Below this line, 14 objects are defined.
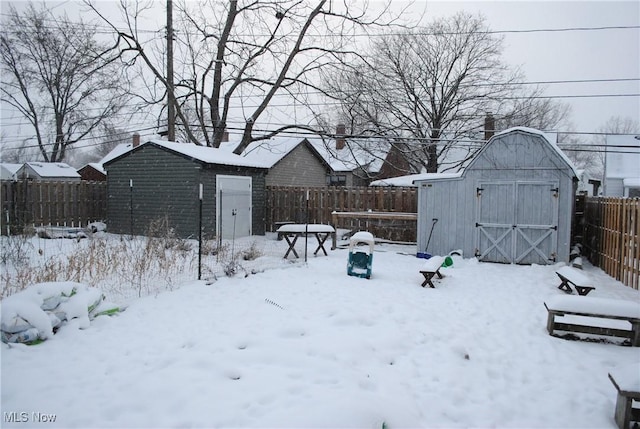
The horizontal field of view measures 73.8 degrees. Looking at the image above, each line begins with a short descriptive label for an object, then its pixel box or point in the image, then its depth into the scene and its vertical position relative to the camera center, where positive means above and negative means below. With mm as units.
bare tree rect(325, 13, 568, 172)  23031 +6001
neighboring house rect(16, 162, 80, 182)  28042 +1880
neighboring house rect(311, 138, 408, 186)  27250 +2392
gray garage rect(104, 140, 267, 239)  13781 +399
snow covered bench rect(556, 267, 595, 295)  6879 -1287
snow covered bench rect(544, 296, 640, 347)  5078 -1314
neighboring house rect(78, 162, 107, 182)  31306 +2050
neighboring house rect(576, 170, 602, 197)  27522 +1437
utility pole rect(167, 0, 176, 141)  16109 +4948
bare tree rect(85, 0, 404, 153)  19250 +6392
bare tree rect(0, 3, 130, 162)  18234 +7027
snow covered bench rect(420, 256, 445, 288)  7605 -1219
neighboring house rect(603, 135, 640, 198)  22977 +1736
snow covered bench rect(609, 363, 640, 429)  3203 -1434
